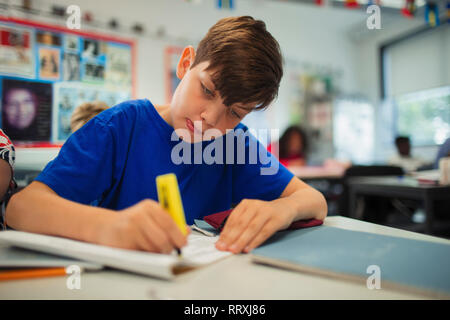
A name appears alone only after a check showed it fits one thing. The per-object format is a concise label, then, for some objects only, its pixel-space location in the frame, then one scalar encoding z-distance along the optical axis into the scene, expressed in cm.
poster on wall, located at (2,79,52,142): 155
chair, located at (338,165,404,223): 237
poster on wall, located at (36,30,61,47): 191
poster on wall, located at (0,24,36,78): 148
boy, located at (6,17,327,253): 38
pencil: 31
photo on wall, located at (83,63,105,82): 149
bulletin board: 135
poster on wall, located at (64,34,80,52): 174
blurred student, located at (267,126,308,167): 336
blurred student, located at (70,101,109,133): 121
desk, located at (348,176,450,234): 145
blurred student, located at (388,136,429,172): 354
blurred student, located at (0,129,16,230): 67
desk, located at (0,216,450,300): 28
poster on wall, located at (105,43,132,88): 179
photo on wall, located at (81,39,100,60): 162
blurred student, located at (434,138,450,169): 189
